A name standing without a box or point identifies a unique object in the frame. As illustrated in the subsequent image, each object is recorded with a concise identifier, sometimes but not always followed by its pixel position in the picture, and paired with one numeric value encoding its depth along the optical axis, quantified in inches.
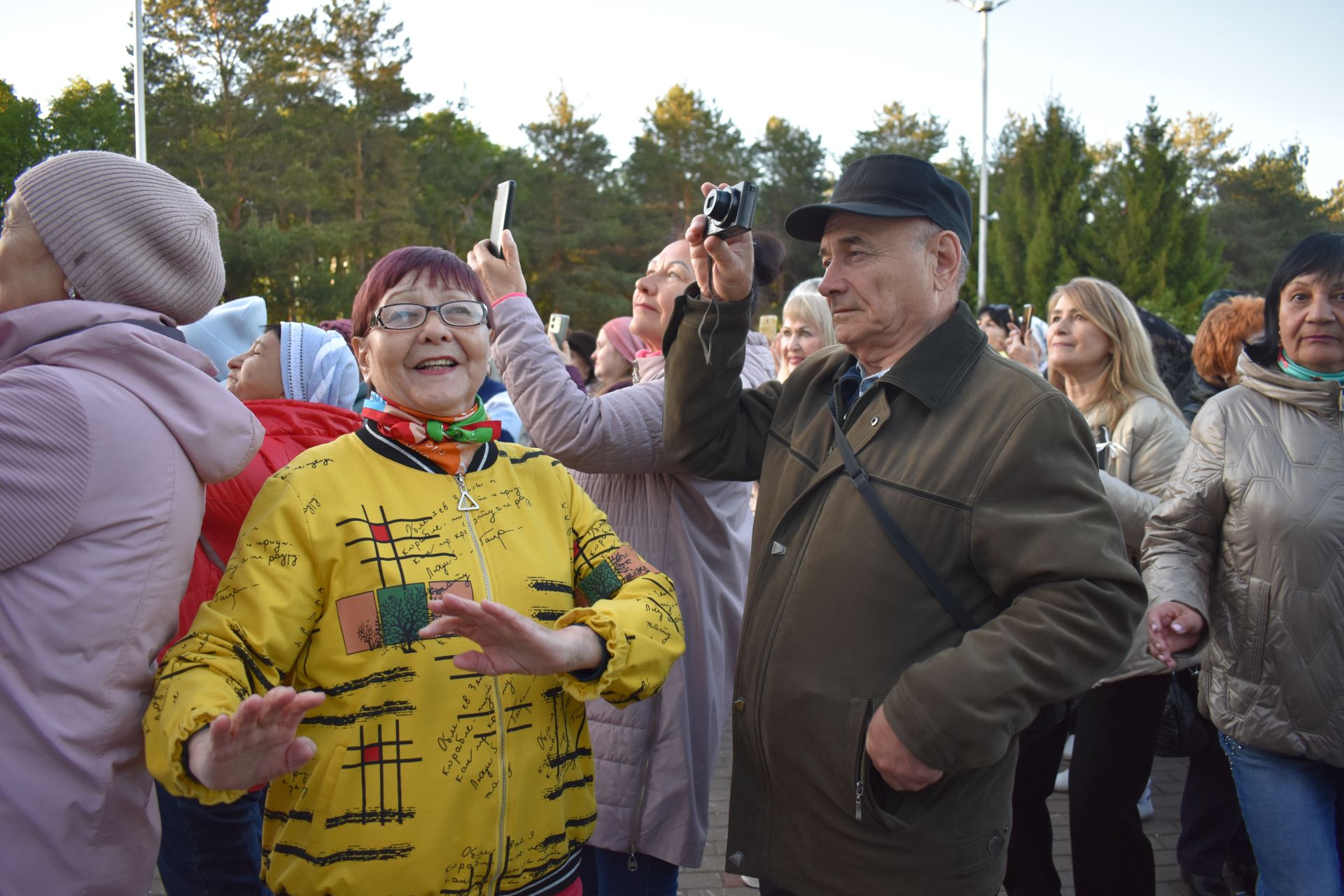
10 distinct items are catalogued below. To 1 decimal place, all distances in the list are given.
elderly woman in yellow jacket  68.8
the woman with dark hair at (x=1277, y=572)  106.2
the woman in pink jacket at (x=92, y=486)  65.6
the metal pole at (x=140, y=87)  611.5
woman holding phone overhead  110.4
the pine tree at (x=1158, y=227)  1364.4
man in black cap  74.9
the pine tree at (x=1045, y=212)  1467.8
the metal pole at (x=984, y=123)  1066.1
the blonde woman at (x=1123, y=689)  127.8
